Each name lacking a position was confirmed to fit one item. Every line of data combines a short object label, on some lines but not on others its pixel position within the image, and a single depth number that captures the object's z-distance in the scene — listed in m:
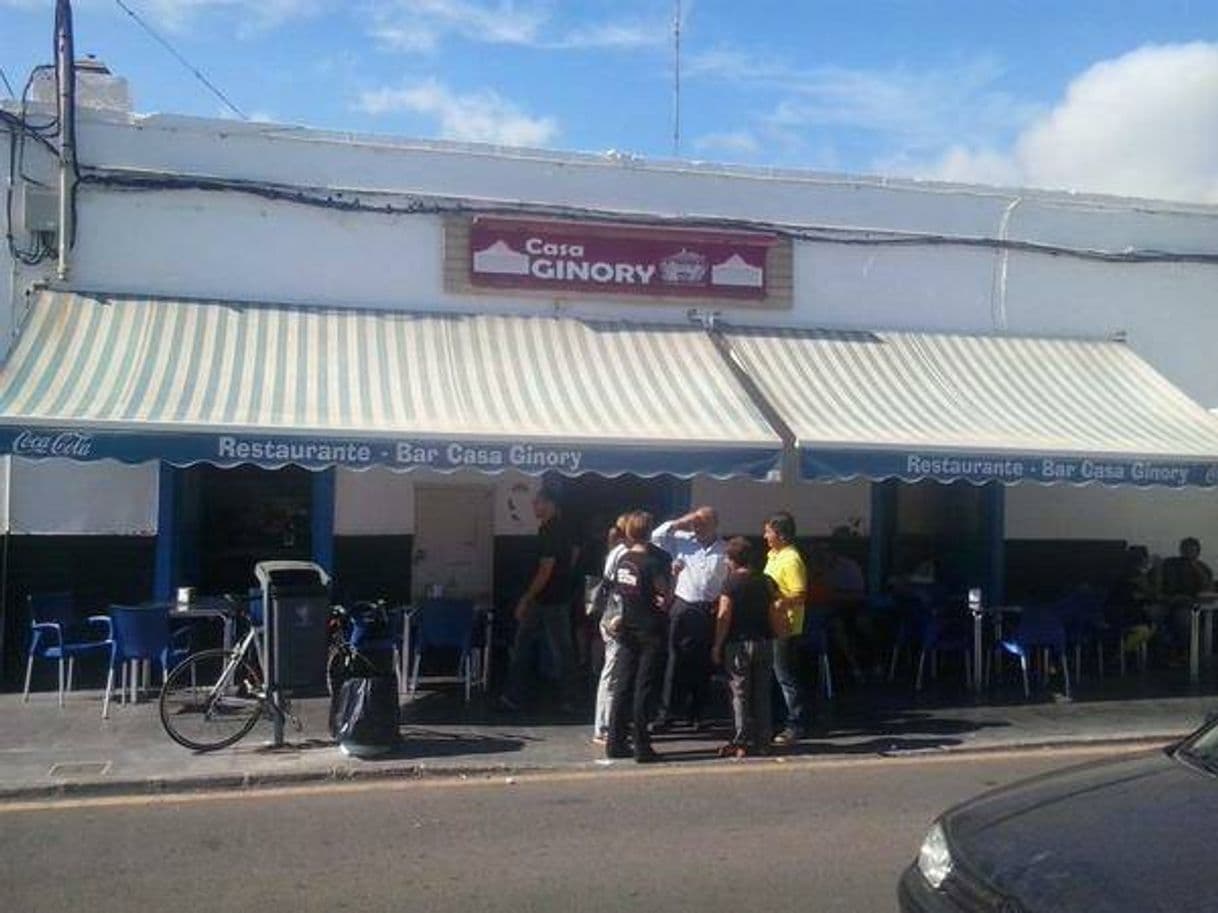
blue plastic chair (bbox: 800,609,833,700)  10.42
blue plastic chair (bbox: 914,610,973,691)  11.84
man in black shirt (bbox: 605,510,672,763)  8.80
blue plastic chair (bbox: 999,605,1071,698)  11.34
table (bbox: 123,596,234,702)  10.28
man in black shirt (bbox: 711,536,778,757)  8.91
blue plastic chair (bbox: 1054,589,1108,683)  12.00
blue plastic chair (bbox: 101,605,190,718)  9.88
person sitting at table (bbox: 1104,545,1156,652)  12.82
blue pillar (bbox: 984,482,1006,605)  13.80
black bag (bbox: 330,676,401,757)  8.61
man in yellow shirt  9.32
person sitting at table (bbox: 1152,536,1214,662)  13.13
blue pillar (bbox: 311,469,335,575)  11.98
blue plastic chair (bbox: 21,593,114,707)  10.30
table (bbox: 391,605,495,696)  10.90
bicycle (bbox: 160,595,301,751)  8.94
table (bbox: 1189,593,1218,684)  12.62
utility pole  11.34
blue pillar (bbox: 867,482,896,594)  13.75
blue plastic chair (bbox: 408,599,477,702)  10.62
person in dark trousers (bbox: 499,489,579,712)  10.17
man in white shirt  9.57
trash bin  8.98
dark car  3.44
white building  10.57
